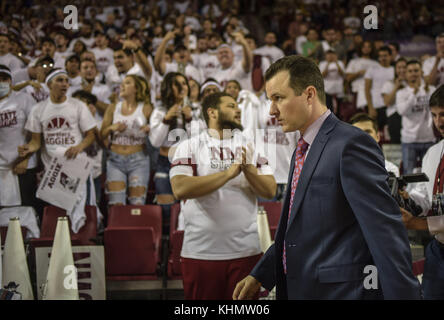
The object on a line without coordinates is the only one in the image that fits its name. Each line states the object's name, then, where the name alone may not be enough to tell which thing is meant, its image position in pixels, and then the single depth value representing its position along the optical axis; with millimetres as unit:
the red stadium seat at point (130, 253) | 3893
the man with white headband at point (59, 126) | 4008
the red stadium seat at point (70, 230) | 3803
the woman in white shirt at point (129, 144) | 4734
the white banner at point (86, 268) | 3412
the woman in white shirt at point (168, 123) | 4664
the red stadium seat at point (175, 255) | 3715
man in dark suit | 1575
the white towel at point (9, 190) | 3922
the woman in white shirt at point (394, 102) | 6273
